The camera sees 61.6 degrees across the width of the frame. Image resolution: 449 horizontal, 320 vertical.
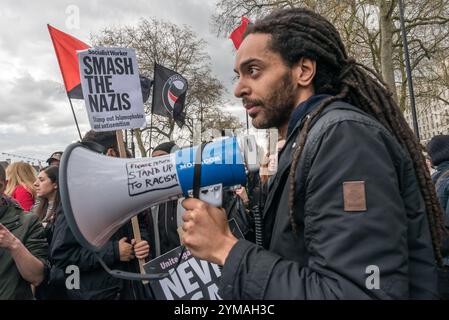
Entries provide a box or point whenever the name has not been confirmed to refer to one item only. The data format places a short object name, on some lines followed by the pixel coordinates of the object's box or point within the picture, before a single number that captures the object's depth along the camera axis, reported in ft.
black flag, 16.48
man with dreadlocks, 2.89
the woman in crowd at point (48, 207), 8.65
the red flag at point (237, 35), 14.61
